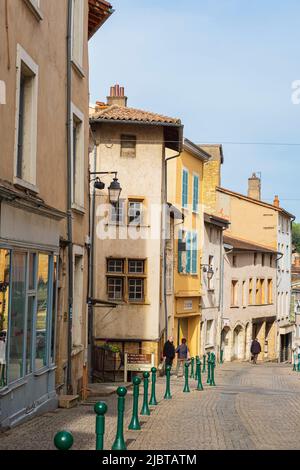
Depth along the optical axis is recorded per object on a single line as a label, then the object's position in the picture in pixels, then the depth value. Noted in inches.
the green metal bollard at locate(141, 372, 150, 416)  549.6
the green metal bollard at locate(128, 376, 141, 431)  464.8
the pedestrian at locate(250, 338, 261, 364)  1614.9
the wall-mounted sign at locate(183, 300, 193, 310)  1404.3
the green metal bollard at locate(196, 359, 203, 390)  833.7
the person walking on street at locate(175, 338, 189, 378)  1150.8
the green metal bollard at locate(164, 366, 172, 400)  699.4
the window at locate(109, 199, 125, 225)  1162.0
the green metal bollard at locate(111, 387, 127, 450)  367.9
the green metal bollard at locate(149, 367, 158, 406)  639.8
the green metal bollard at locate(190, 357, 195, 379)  1065.8
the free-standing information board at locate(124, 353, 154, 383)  1004.5
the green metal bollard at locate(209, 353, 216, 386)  930.7
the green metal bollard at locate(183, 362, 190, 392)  767.2
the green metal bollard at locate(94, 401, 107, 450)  304.3
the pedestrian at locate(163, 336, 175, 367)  1099.9
